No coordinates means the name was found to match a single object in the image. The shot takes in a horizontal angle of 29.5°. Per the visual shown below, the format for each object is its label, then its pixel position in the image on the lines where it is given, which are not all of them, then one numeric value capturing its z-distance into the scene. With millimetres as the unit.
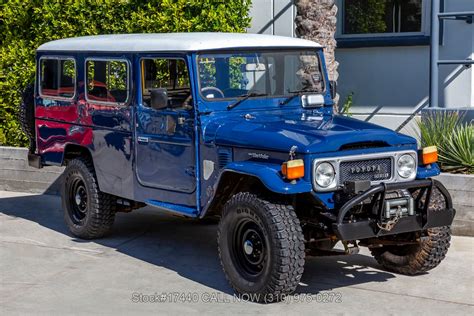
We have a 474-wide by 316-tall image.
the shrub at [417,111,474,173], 9172
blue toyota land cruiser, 6629
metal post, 10430
